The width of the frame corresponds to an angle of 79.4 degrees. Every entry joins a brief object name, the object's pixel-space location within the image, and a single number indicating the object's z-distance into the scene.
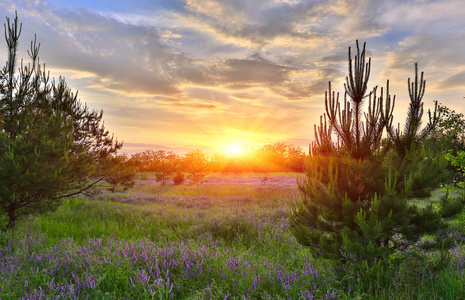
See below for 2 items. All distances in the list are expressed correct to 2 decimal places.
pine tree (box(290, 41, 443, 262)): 3.67
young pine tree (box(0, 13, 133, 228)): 6.11
